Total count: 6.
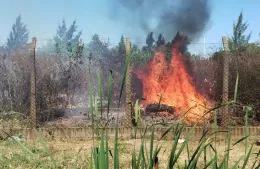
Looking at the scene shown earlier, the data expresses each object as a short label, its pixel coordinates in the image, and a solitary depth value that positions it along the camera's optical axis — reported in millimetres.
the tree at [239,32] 38125
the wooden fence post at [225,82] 8352
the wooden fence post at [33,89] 8255
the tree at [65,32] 48469
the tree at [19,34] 48081
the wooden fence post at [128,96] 8469
